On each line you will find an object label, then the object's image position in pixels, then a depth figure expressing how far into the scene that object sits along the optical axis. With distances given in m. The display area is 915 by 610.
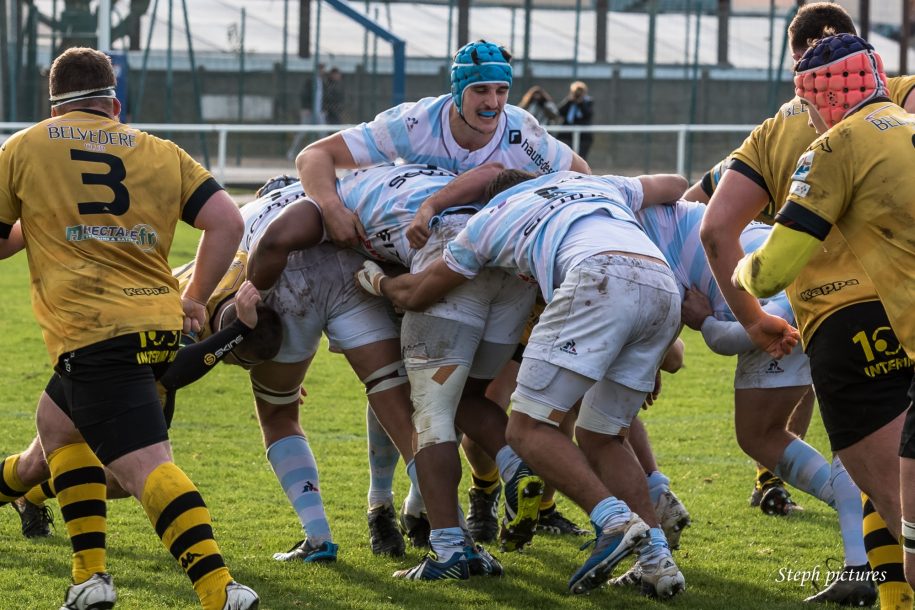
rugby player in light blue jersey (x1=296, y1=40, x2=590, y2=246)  11.59
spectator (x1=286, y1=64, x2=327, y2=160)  54.00
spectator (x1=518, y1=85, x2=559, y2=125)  41.62
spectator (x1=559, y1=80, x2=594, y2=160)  44.37
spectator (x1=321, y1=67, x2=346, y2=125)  54.00
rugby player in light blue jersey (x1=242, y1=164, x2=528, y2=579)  10.63
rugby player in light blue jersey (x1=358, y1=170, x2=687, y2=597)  9.52
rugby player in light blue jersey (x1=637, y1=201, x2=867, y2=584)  10.45
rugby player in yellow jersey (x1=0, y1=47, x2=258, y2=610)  8.80
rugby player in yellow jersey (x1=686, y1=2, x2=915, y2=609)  8.25
